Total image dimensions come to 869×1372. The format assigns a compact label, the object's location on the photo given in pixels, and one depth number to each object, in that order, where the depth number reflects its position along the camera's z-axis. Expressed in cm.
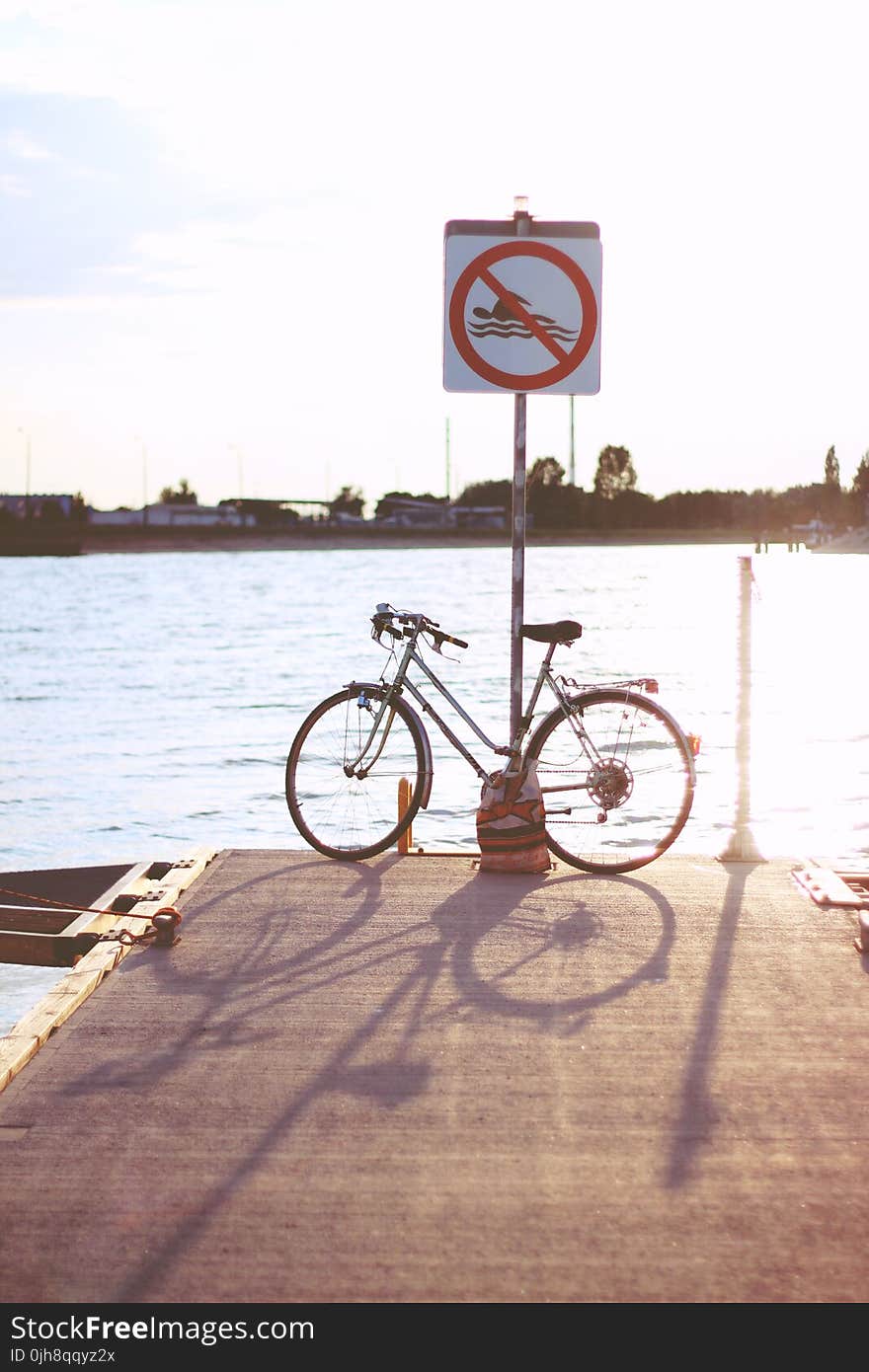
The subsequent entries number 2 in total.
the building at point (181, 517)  16512
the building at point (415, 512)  17250
